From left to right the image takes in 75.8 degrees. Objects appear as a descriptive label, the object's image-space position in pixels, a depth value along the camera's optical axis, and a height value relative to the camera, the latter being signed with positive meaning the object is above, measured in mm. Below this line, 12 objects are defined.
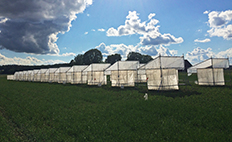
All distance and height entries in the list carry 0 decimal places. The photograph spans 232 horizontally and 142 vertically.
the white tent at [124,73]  26984 +656
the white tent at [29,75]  61422 +1278
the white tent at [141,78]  33947 -385
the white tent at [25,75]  66800 +1629
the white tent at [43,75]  52406 +1208
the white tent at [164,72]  19891 +569
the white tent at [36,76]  56094 +966
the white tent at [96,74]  32062 +728
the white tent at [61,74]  42056 +1107
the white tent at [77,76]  36812 +445
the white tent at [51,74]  47016 +1378
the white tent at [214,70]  24438 +807
